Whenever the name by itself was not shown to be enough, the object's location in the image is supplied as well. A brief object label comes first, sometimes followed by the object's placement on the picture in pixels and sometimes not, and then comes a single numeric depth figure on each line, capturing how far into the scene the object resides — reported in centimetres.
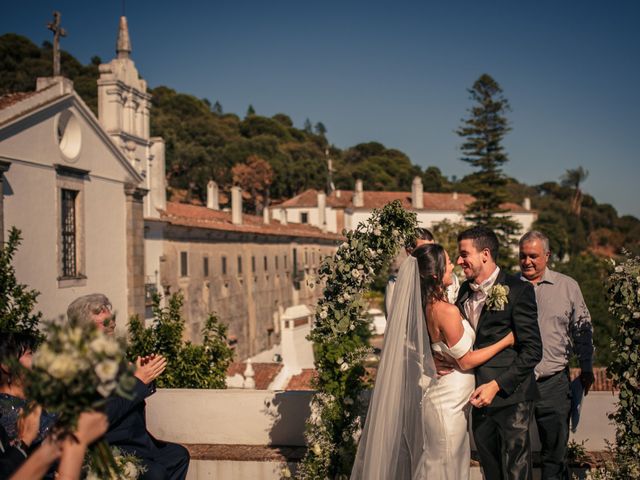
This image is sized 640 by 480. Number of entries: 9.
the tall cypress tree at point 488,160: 3922
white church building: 1343
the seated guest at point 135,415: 368
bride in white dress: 379
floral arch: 462
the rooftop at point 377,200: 5697
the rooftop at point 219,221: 2498
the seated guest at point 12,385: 296
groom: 382
